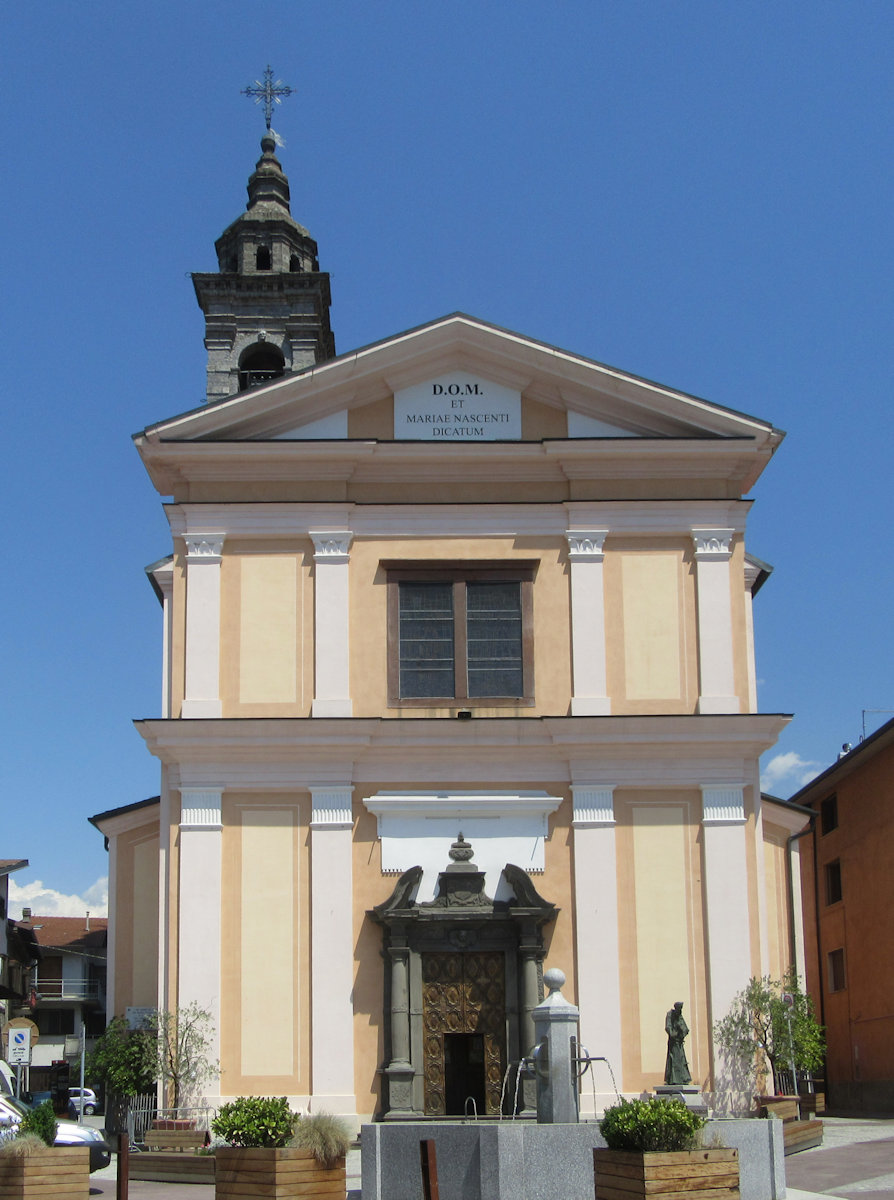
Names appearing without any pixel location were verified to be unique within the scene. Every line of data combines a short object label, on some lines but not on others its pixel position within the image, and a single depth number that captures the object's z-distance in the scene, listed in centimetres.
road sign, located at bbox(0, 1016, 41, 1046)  2992
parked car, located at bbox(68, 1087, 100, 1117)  4653
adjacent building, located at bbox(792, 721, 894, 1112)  3453
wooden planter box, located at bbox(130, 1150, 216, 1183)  2069
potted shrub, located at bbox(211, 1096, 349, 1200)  1595
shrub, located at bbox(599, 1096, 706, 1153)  1453
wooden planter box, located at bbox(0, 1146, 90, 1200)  1630
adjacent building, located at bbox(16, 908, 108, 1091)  6550
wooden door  2394
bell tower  4928
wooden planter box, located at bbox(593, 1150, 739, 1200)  1418
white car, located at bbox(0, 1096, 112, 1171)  2134
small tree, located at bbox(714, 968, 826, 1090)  2383
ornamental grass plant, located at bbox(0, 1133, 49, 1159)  1645
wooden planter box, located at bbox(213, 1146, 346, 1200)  1590
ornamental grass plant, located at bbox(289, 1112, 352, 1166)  1623
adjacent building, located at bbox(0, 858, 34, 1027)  5441
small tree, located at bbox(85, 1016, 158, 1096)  2366
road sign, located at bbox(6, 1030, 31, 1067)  2956
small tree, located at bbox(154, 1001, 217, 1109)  2359
